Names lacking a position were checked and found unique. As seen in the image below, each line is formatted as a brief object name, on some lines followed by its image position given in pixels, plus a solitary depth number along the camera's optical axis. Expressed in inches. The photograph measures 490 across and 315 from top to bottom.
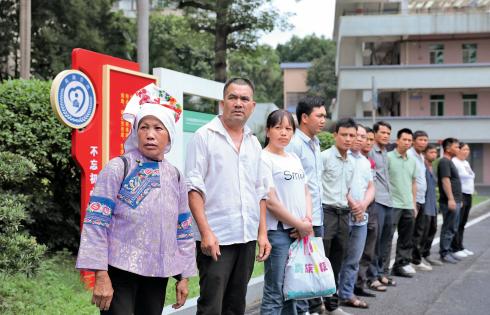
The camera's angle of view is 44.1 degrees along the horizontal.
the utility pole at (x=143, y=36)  390.3
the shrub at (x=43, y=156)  249.9
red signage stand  236.4
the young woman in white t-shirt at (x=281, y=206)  179.0
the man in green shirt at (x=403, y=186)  300.7
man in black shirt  370.3
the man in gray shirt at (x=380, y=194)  282.8
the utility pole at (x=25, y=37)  623.2
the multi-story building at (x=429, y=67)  1262.3
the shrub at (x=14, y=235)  188.5
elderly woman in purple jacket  115.6
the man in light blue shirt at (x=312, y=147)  203.8
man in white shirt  146.1
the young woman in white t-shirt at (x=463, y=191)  393.4
